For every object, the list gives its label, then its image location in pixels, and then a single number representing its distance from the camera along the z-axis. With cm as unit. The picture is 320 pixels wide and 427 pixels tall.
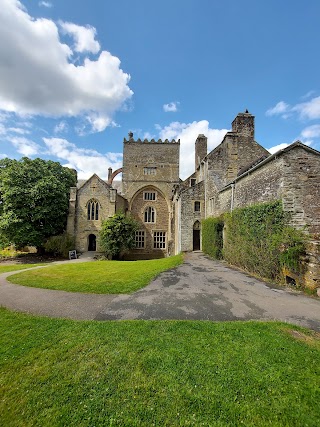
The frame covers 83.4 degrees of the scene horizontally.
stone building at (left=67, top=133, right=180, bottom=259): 2609
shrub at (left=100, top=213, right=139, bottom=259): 1992
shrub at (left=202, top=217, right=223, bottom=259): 1491
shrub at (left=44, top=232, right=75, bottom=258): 1976
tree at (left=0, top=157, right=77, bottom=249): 1828
